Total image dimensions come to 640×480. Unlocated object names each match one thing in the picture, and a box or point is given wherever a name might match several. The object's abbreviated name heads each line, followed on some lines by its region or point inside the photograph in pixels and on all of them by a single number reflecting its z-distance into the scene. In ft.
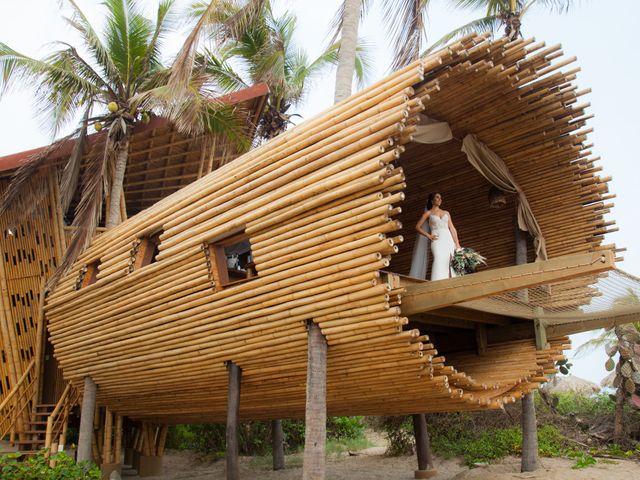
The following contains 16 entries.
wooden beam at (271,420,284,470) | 38.96
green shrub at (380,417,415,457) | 41.39
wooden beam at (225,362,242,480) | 22.77
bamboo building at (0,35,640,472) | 17.80
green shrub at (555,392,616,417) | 40.34
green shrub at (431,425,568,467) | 35.06
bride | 22.85
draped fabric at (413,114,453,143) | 22.76
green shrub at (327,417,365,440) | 49.26
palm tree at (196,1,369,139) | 43.06
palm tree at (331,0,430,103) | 31.19
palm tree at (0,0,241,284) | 35.53
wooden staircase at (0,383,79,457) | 32.60
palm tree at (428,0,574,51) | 38.40
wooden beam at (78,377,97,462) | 31.01
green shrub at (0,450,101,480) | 25.59
